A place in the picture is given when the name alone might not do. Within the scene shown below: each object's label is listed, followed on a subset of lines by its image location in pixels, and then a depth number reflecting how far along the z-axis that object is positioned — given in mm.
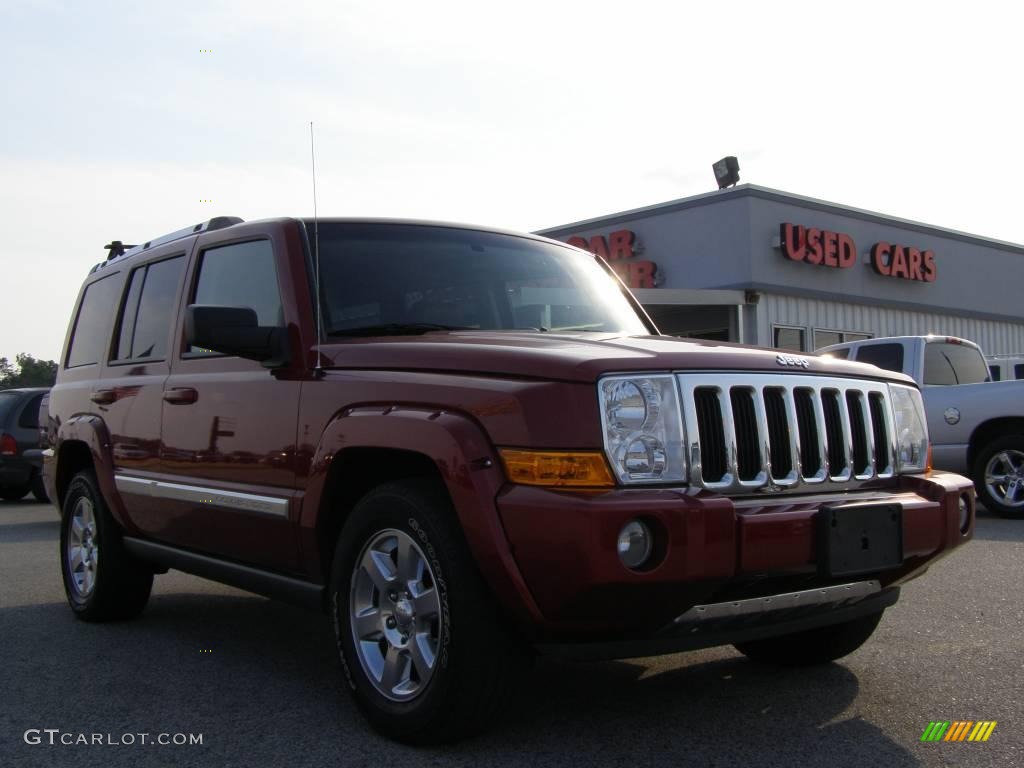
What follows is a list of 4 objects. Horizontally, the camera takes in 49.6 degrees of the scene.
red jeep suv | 3143
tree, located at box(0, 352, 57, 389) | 63688
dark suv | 14023
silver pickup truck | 10156
